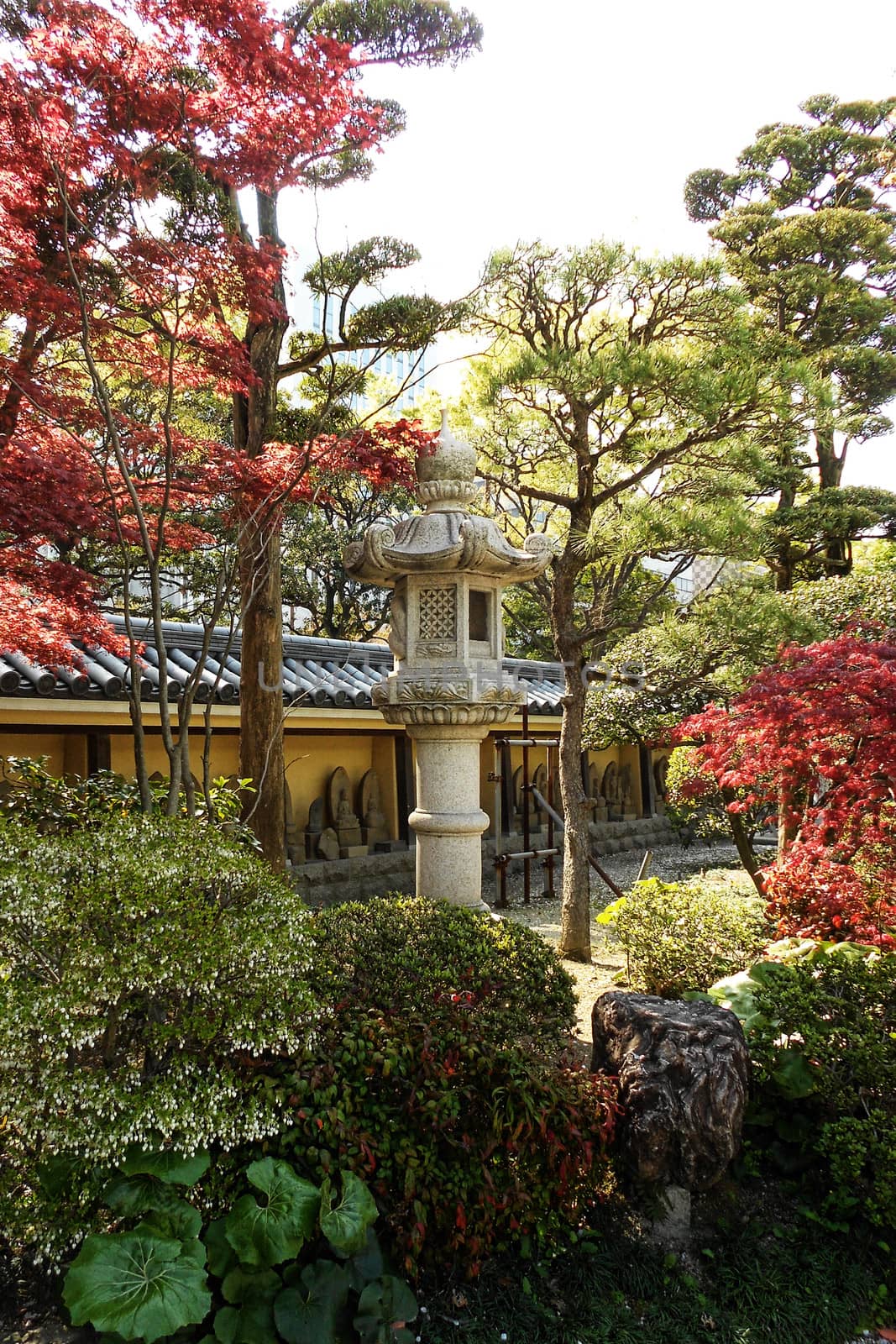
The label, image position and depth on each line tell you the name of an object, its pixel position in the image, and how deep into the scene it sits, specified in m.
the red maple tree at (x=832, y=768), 5.04
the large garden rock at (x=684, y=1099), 3.55
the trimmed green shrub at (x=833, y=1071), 3.61
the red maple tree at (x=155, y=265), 4.63
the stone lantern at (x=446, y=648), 5.78
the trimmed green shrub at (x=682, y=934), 5.63
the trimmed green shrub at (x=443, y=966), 4.09
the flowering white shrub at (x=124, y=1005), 2.90
